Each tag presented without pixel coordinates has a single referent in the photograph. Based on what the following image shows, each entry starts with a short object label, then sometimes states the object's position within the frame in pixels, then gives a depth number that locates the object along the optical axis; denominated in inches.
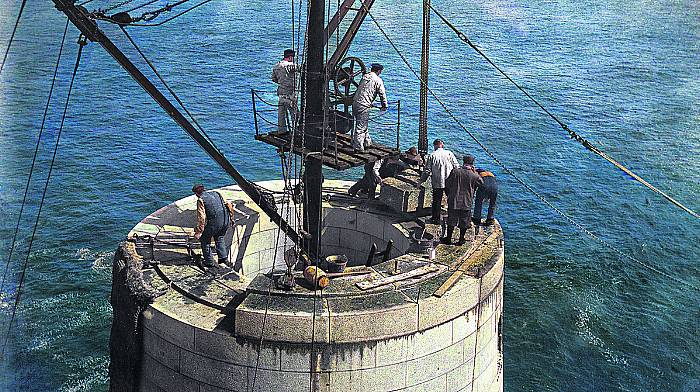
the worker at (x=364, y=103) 874.1
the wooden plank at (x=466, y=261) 753.6
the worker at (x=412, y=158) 979.9
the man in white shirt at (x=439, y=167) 873.5
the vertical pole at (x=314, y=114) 831.7
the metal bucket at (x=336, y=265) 792.3
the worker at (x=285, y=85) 909.2
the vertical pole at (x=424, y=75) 940.0
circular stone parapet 706.2
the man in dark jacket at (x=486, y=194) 883.4
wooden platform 842.8
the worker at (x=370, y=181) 954.1
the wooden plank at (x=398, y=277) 752.3
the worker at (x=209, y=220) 804.6
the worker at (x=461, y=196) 829.2
